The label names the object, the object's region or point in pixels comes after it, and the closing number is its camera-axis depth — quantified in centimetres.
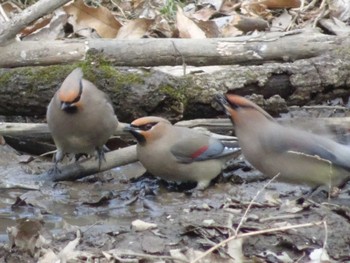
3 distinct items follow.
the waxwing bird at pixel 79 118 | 1335
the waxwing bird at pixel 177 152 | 1346
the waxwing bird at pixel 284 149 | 1225
